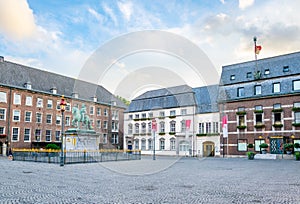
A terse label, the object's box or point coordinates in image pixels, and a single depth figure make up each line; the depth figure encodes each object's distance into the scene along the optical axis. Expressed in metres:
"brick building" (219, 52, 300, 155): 29.70
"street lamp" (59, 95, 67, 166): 17.72
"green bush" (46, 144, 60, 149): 29.26
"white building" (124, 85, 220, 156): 36.51
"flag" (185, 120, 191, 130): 34.82
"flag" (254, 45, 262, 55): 31.81
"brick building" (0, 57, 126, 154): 34.96
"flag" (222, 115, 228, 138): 30.78
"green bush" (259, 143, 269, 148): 28.30
